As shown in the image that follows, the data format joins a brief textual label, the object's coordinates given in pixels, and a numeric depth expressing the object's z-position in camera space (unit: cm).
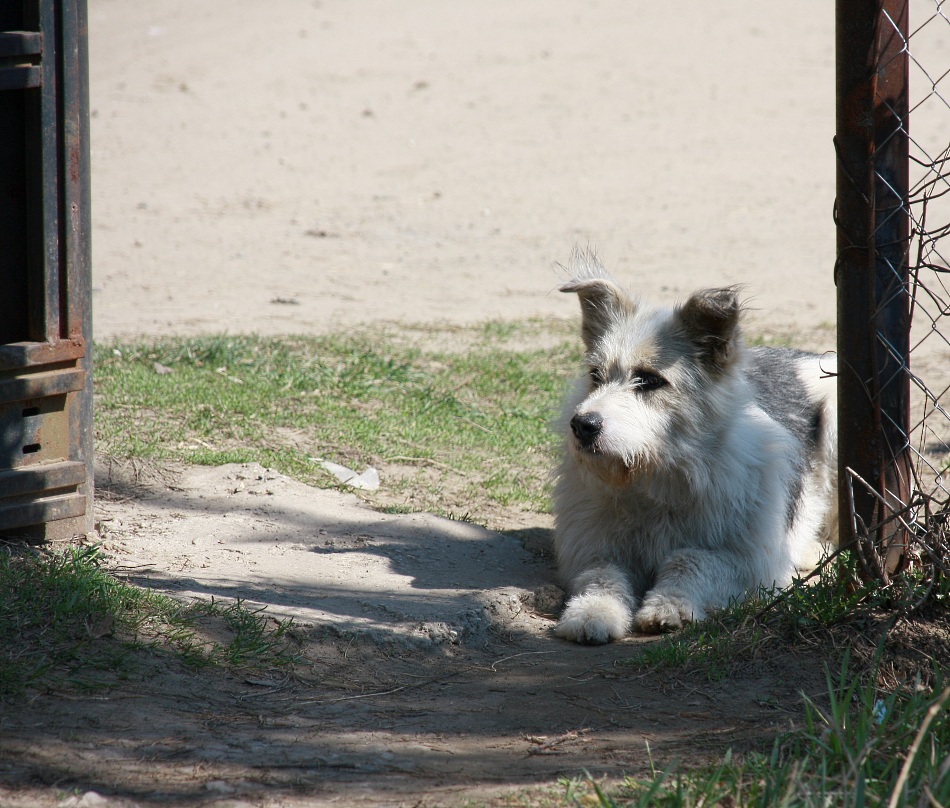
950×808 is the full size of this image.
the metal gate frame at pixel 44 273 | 948
